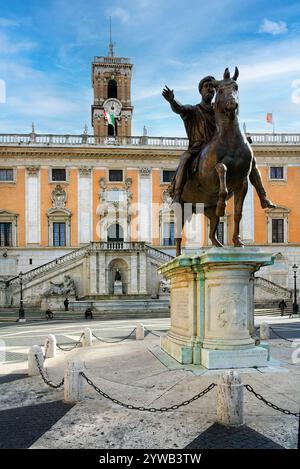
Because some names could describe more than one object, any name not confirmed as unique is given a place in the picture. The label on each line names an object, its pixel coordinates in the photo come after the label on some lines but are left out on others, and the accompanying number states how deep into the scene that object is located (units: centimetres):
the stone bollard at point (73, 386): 726
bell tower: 5062
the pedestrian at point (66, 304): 3359
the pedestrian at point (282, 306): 3058
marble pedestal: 803
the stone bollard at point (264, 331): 1352
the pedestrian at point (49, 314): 2880
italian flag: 4587
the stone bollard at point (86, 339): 1333
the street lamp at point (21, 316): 2854
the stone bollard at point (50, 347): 1162
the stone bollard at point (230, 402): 589
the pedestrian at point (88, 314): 2950
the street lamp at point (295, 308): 3242
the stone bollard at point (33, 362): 950
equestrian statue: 859
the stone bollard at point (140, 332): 1456
